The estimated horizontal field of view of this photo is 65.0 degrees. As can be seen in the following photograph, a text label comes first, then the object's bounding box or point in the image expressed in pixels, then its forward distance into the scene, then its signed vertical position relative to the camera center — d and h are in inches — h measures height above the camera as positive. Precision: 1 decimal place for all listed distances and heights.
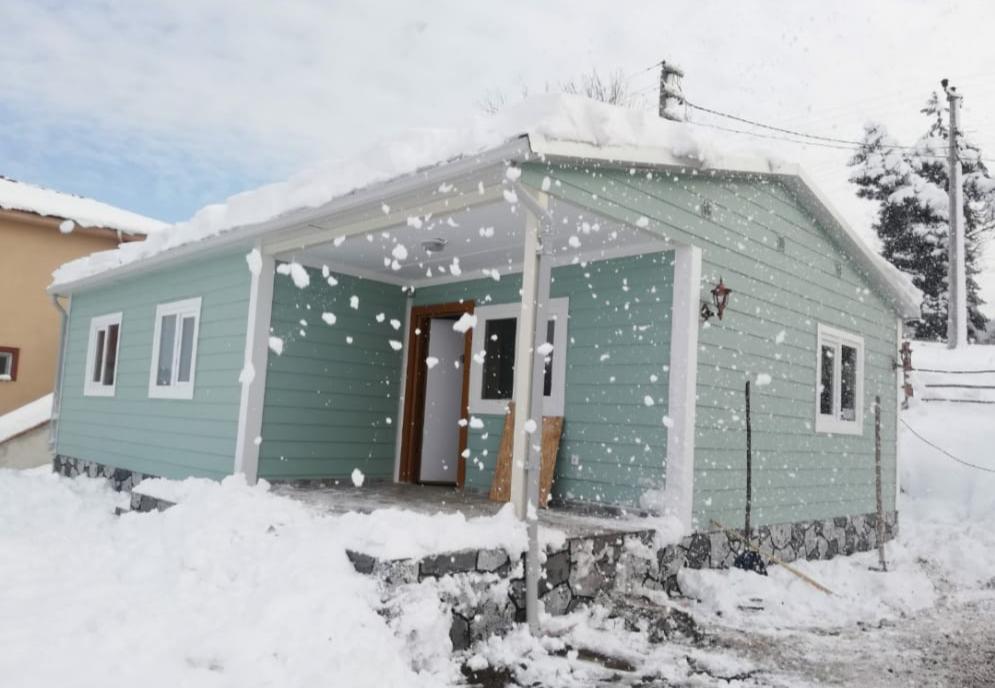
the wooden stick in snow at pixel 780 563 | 246.3 -41.0
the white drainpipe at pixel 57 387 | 481.1 +5.4
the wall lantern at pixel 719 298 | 266.5 +45.8
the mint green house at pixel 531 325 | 229.6 +38.9
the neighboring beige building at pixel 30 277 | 585.9 +89.6
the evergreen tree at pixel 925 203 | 912.3 +283.0
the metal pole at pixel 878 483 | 303.7 -16.9
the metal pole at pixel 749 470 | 274.1 -12.9
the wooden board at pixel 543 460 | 287.1 -13.7
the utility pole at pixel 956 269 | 743.7 +167.1
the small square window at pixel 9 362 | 582.9 +23.3
